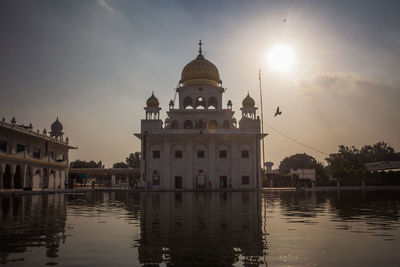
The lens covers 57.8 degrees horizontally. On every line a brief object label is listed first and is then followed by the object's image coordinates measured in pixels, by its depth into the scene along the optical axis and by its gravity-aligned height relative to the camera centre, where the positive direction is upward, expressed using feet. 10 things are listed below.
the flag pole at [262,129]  156.29 +20.07
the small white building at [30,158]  125.83 +7.41
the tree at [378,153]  361.43 +23.42
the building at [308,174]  163.94 +0.64
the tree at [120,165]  357.49 +11.41
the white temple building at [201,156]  149.89 +8.33
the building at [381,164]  264.85 +8.21
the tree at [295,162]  364.36 +14.41
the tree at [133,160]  331.16 +15.16
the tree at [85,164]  326.20 +11.58
